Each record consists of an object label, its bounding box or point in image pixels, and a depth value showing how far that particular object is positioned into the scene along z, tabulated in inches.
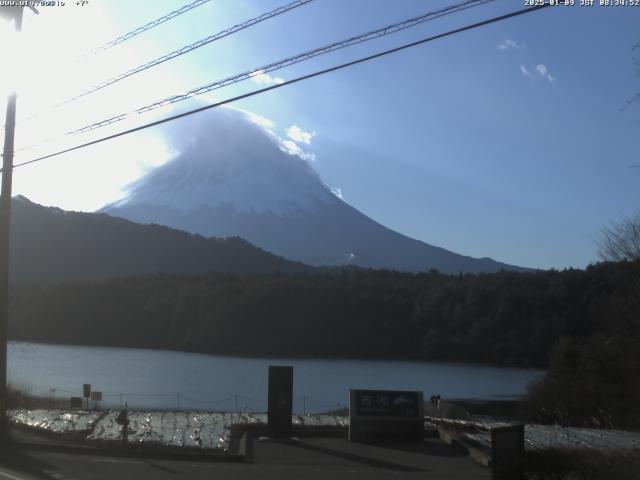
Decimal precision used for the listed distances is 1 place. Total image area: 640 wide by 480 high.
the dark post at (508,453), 468.8
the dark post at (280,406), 709.3
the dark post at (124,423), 626.2
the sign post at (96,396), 963.3
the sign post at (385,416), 710.5
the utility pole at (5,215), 663.8
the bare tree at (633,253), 1331.6
